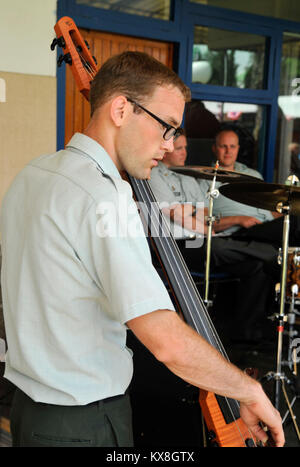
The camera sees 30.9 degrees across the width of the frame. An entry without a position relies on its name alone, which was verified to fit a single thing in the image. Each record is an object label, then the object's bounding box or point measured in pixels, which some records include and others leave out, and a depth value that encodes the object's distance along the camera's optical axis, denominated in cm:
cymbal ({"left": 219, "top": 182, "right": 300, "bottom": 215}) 250
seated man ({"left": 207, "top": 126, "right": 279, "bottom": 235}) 407
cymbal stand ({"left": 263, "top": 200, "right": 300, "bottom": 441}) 258
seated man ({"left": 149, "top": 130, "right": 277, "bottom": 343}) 379
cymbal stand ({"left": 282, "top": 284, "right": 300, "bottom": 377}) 294
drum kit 257
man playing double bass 96
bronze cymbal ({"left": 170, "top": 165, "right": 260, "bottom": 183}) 307
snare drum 303
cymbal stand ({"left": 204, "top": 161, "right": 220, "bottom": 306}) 306
